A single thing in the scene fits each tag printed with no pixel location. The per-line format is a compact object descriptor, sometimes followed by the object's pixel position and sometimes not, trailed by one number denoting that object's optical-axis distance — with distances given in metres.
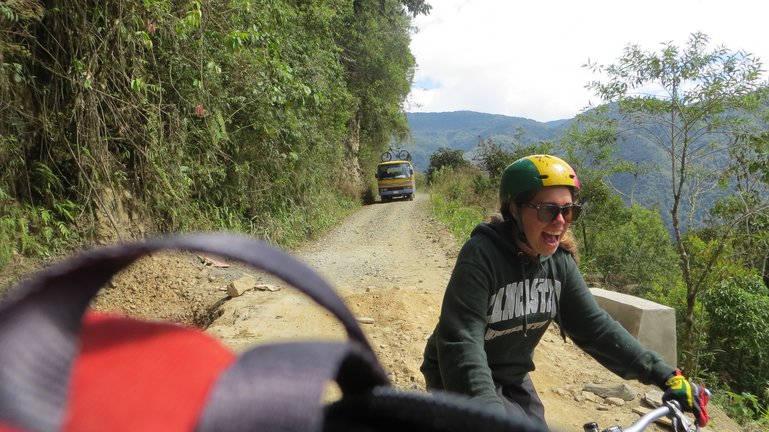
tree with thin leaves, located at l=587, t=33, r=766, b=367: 9.37
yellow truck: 23.97
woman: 1.94
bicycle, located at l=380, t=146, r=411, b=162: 26.25
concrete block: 5.39
